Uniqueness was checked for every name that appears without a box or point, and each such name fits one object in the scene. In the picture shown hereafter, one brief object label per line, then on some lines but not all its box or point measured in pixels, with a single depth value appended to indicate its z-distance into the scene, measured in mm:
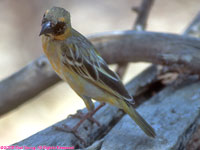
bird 5469
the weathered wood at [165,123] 5035
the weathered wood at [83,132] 5129
